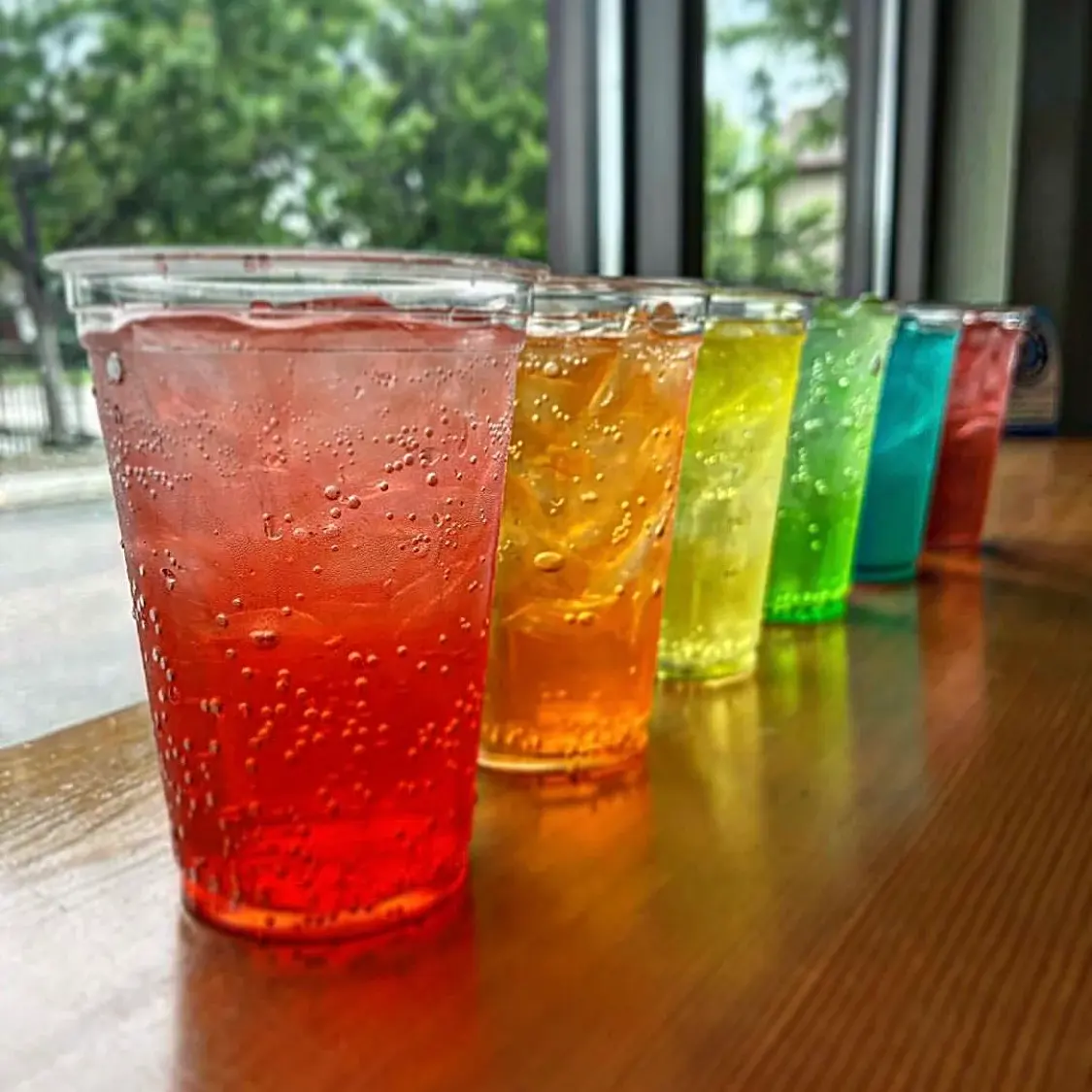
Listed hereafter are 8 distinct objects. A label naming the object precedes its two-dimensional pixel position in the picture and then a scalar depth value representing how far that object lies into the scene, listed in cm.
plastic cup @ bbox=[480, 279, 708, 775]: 52
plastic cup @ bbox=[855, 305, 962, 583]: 91
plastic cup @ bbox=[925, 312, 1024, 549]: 101
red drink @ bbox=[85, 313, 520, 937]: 38
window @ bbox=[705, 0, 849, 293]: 194
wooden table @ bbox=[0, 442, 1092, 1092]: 36
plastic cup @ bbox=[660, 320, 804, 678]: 65
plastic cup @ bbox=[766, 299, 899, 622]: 78
